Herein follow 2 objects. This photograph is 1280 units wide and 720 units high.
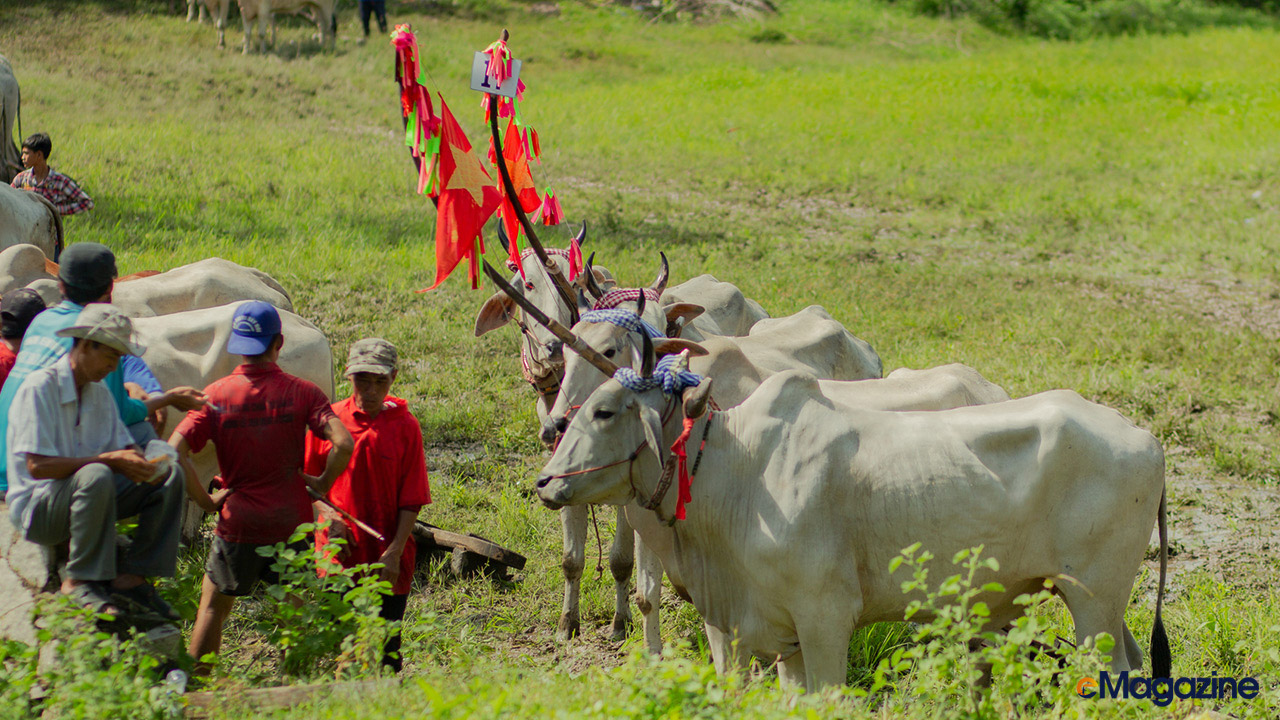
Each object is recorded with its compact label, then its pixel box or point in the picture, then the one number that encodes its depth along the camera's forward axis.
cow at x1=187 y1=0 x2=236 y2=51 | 41.06
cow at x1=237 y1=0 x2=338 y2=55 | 40.84
